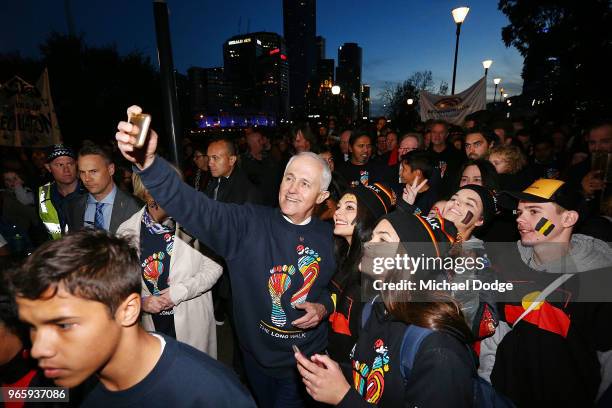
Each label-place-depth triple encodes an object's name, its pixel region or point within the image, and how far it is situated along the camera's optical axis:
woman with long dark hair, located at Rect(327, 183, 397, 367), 2.66
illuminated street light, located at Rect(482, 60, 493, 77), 18.32
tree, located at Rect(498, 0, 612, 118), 15.76
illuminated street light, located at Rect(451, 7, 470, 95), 11.52
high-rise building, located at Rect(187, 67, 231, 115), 115.85
